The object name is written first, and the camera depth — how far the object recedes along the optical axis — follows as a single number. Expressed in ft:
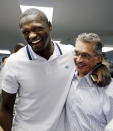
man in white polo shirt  5.06
